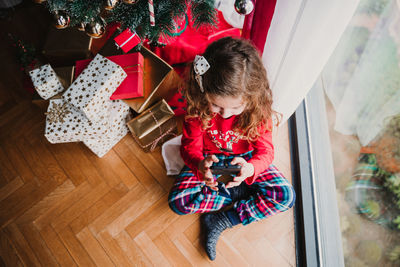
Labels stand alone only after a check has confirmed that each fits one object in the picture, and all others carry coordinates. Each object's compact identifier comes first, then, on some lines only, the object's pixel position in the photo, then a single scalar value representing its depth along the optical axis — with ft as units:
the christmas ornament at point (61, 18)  2.70
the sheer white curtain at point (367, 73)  3.01
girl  2.43
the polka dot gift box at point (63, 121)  3.58
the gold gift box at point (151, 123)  3.87
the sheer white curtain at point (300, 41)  2.14
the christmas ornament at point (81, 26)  2.84
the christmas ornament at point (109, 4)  2.45
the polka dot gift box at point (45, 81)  3.59
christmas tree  2.61
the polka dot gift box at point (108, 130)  3.70
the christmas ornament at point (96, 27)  2.79
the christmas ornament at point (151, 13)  2.47
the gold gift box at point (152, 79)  3.86
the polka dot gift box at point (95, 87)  3.38
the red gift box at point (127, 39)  2.97
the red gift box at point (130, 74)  3.71
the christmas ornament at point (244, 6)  2.22
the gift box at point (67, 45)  4.32
